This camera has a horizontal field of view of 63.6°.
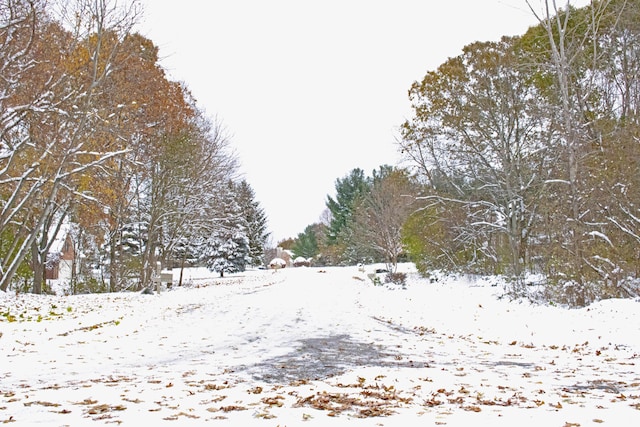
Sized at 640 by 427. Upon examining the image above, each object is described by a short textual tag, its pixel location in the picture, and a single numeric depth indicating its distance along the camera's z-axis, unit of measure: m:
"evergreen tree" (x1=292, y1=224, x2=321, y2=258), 86.81
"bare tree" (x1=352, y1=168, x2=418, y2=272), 35.25
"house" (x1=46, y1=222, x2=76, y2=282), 27.43
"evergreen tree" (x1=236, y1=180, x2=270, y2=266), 52.84
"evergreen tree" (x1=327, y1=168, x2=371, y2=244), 64.93
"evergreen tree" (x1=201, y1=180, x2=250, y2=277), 47.06
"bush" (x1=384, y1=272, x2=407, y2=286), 24.22
